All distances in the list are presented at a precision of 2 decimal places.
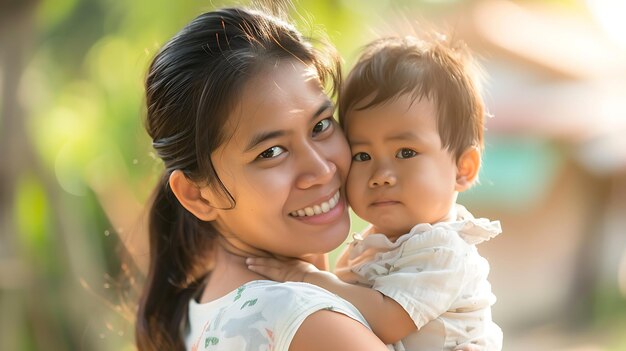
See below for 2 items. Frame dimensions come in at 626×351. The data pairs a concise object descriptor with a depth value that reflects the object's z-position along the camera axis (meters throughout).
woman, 1.75
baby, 1.74
